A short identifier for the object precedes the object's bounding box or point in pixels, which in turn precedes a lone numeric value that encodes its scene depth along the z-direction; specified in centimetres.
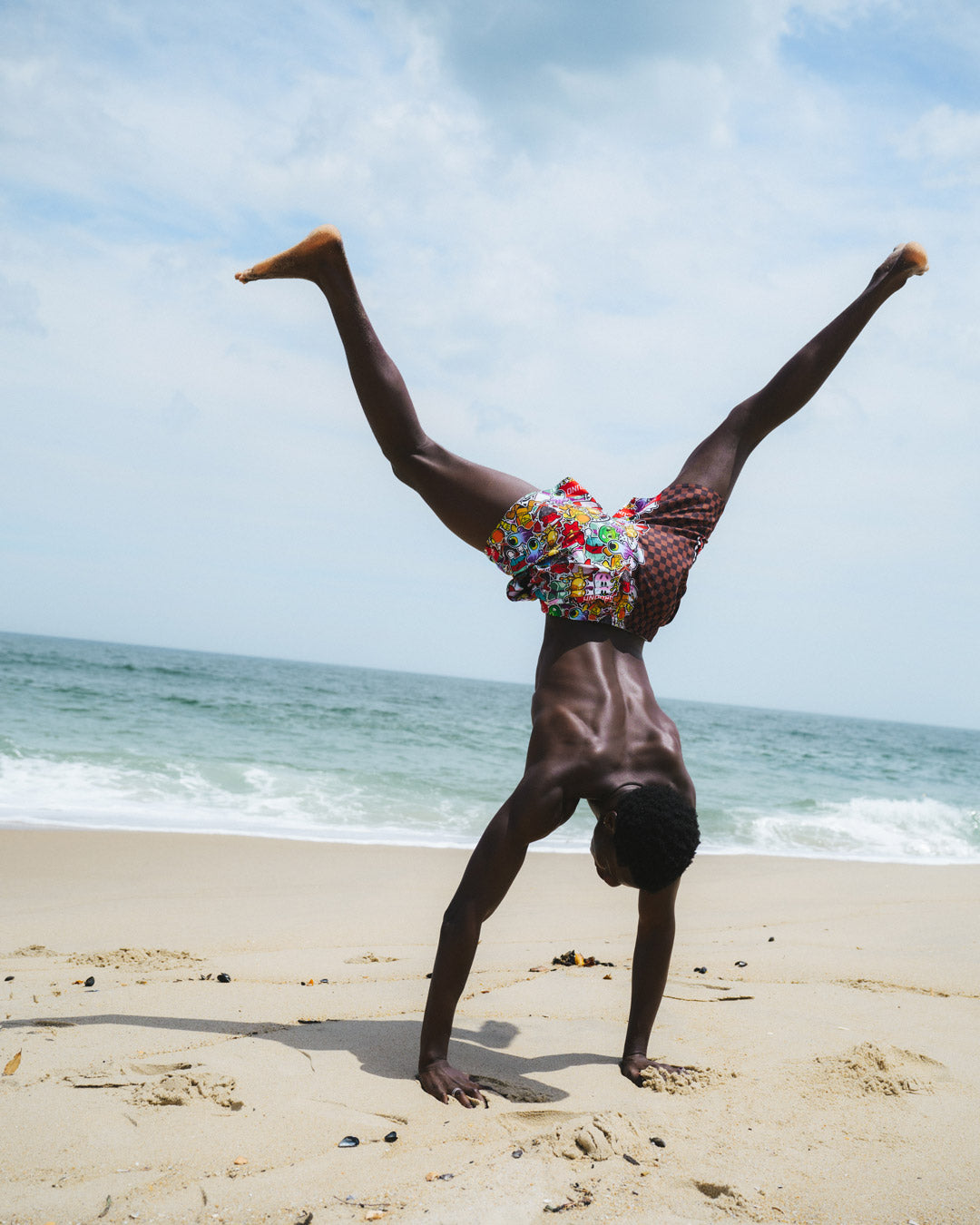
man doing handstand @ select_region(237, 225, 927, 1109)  324
